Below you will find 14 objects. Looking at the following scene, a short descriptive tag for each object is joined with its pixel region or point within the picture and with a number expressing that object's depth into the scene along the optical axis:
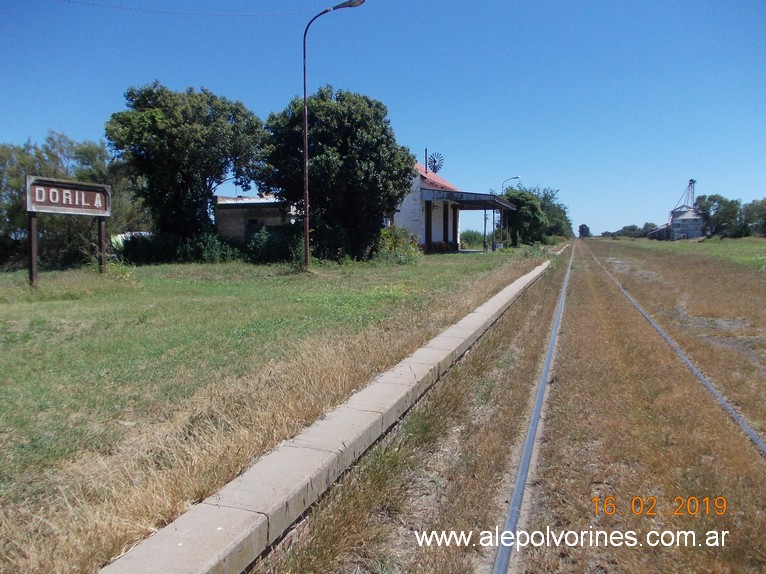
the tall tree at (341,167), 24.72
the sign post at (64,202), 14.19
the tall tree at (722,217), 96.97
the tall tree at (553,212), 96.06
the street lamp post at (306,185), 18.78
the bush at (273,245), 25.02
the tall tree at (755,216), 93.88
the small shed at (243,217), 30.25
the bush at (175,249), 25.73
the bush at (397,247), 27.20
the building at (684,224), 110.81
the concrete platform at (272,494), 2.60
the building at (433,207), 35.44
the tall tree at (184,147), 24.39
